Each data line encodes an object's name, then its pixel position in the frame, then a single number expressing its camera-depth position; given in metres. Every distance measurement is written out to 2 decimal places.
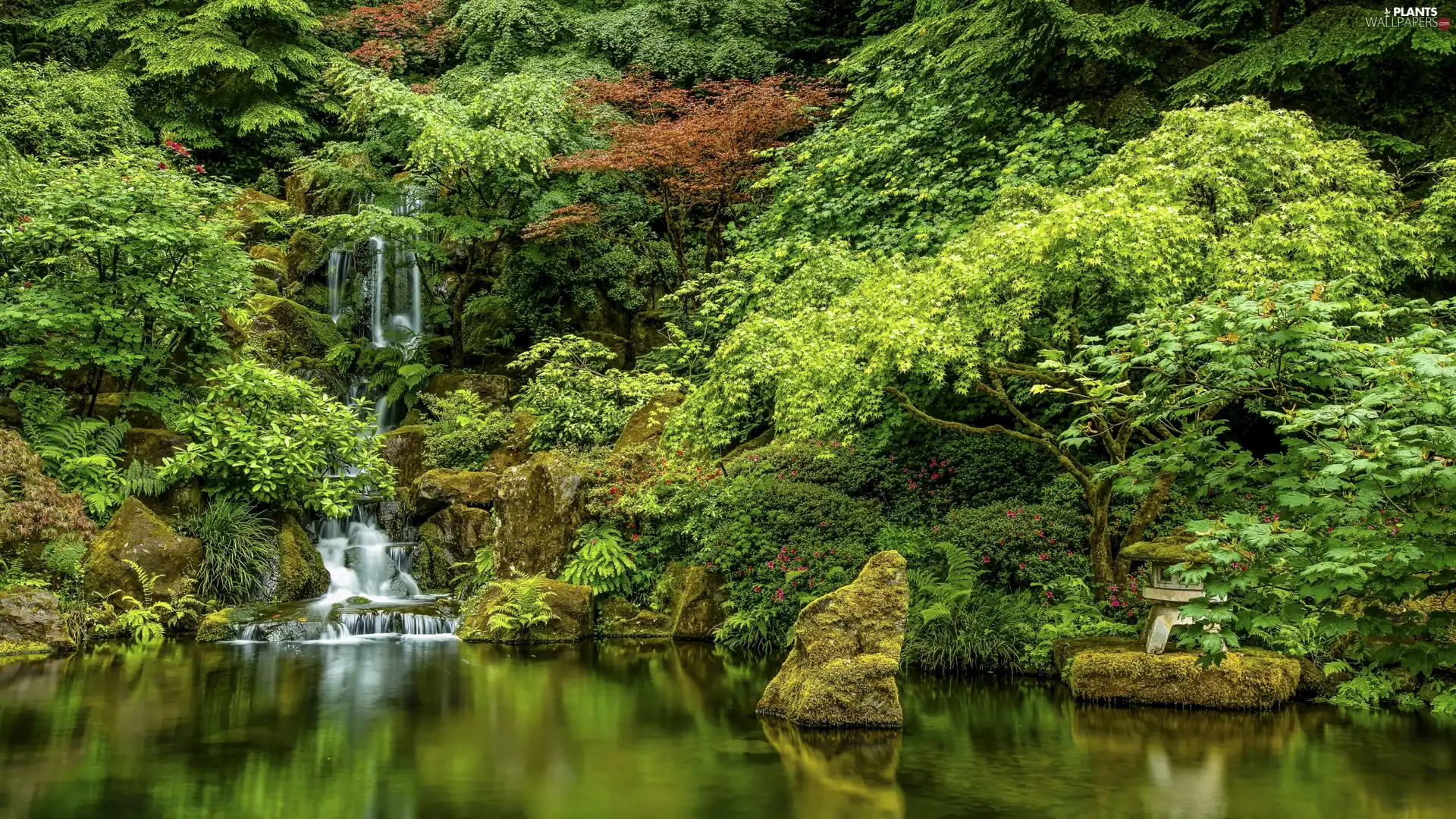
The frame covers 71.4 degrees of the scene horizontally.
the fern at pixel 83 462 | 13.38
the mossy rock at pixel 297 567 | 14.05
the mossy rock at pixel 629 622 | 13.09
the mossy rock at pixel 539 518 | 13.73
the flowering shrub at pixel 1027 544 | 10.48
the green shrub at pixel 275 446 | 14.23
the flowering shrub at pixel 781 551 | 11.47
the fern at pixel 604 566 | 13.28
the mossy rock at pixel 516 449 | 16.47
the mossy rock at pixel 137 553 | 12.50
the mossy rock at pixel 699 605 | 12.69
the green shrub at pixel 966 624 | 10.25
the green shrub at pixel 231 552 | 13.45
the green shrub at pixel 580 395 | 16.03
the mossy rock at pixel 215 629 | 12.55
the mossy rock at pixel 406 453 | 17.45
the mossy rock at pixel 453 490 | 15.32
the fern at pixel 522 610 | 12.64
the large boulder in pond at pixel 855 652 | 8.33
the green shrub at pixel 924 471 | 11.80
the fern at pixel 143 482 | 13.81
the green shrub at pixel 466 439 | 16.64
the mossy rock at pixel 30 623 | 11.18
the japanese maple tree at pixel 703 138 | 17.42
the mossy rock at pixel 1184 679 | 8.79
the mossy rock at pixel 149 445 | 14.48
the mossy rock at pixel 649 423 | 15.02
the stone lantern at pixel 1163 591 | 8.91
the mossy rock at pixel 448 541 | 14.99
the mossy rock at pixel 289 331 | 19.33
